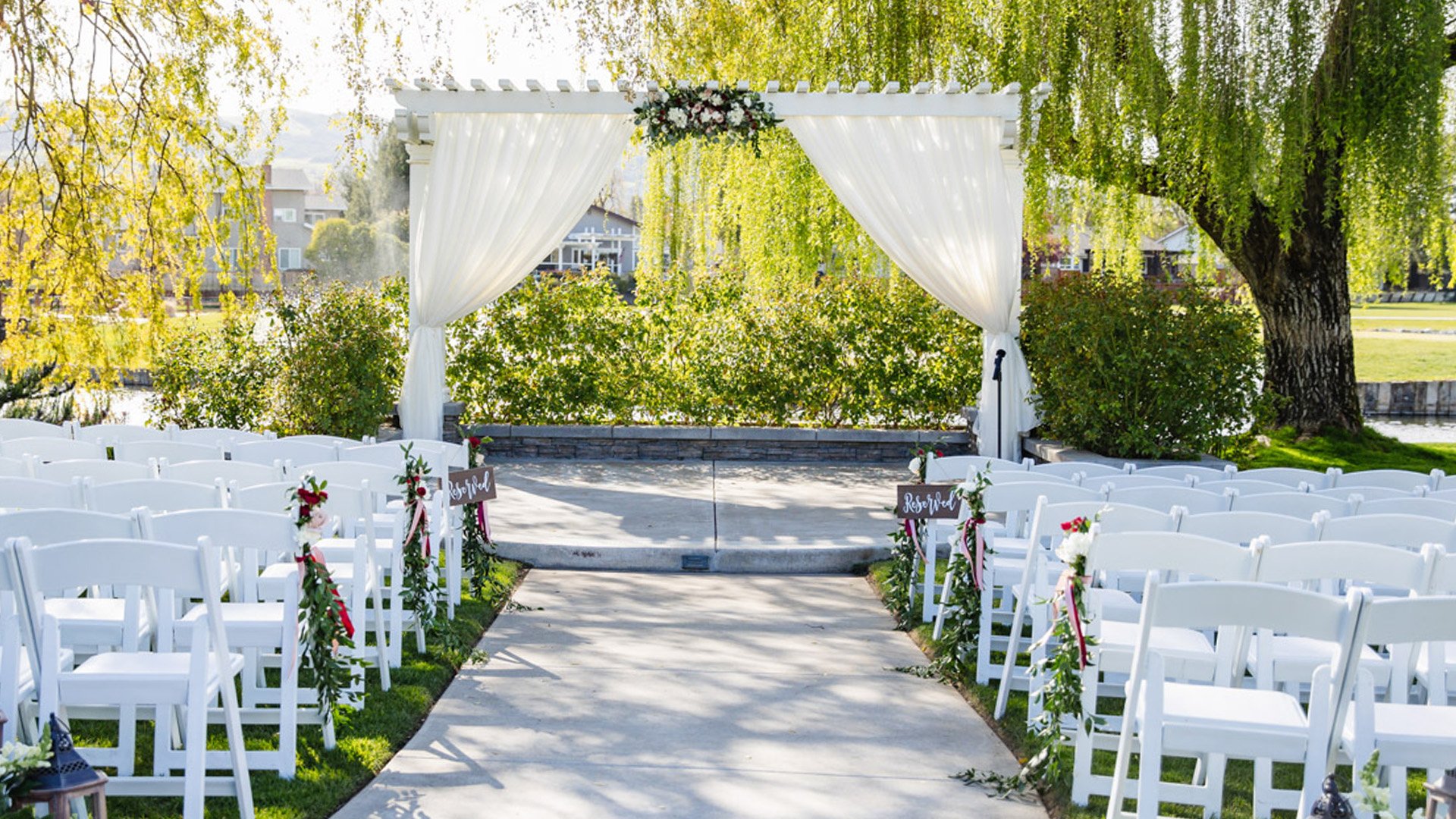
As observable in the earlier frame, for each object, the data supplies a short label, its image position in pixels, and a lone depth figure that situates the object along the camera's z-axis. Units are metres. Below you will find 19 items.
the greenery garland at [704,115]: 9.91
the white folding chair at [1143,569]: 4.21
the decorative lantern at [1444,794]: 2.79
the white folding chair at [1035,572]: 4.97
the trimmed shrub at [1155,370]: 9.72
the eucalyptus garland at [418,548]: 5.92
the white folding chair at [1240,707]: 3.55
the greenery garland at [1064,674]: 4.34
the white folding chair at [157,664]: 3.70
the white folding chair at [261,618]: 4.29
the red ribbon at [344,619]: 4.66
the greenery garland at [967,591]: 5.80
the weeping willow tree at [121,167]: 8.76
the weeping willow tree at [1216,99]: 10.00
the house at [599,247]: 64.94
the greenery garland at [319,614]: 4.52
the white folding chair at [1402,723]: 3.57
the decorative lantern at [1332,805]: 2.76
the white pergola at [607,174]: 10.28
